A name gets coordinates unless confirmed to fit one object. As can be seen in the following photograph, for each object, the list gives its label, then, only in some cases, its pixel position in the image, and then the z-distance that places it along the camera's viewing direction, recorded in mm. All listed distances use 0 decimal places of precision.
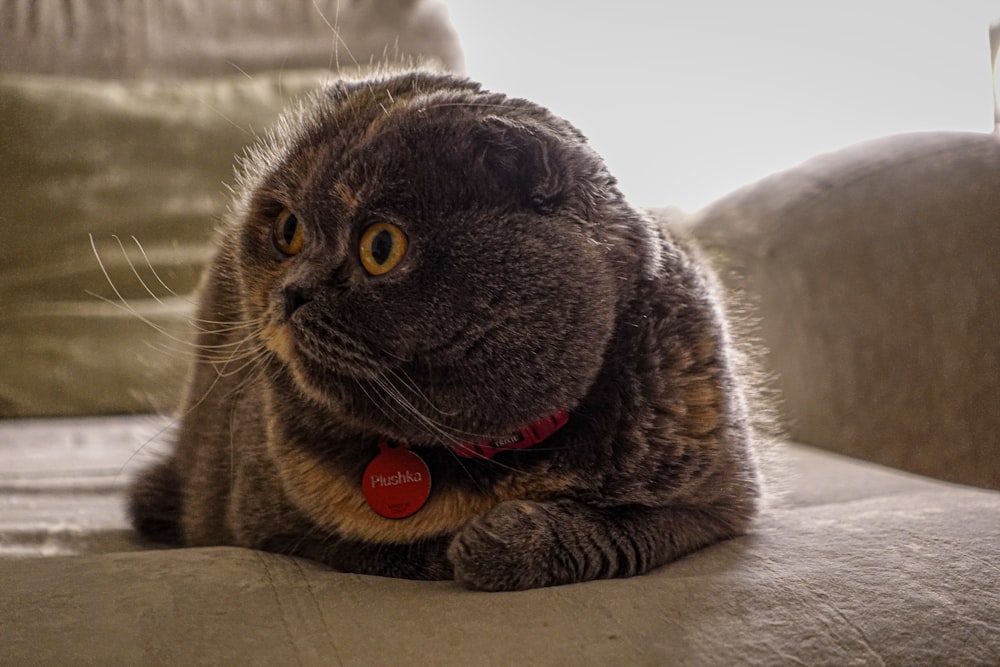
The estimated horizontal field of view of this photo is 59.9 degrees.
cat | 740
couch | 661
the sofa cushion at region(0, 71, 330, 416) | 1672
